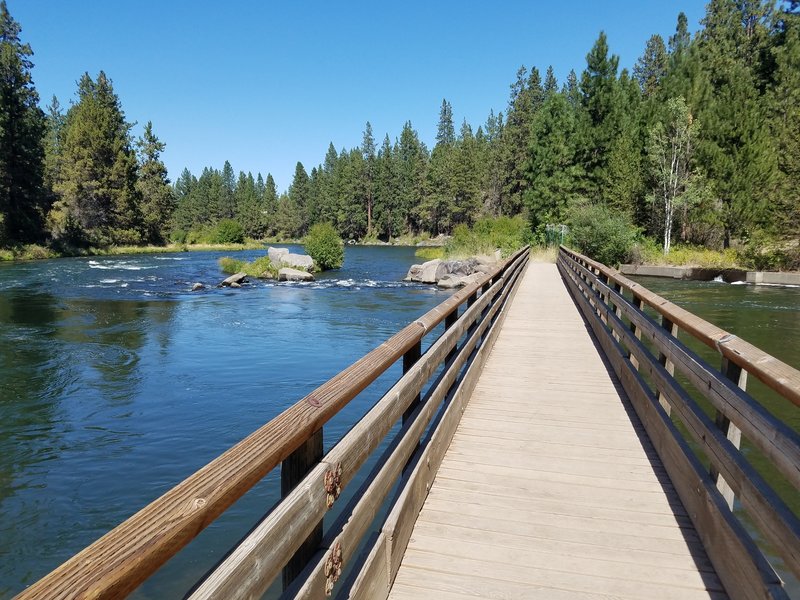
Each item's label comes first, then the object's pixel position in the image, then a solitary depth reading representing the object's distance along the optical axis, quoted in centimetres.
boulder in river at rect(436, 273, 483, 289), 2709
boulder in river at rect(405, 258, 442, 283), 2953
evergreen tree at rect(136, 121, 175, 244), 6331
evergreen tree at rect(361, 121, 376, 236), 9906
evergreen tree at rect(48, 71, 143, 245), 5150
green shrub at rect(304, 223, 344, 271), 3712
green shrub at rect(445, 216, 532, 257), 3812
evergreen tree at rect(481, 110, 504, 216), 8049
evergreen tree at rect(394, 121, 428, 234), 9426
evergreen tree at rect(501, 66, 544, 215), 7412
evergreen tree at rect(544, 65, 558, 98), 8550
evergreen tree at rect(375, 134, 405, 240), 9694
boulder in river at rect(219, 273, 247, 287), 2795
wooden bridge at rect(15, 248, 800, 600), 149
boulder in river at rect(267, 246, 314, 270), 3371
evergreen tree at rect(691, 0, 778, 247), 3222
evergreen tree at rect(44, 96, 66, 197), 5302
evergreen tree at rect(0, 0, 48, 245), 4534
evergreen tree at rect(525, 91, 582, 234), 4553
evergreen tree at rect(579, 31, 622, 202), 4628
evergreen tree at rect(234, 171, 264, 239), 10800
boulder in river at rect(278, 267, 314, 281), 3061
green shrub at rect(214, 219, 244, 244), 7656
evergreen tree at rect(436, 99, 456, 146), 10819
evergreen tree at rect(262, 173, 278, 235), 11331
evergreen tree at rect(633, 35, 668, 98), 7262
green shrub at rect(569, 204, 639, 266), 3388
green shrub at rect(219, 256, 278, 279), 3241
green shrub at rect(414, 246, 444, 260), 4912
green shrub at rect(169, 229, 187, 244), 7494
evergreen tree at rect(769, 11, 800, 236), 2748
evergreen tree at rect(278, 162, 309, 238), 10950
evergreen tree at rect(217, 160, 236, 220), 11575
